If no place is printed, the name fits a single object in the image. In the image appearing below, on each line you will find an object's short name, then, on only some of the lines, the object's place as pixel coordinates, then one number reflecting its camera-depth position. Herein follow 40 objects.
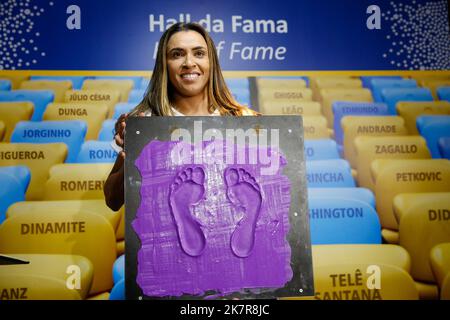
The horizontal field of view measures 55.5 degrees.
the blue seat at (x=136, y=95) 1.79
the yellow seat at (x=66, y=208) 1.47
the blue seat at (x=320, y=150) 1.71
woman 1.20
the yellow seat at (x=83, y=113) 1.77
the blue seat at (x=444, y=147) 1.73
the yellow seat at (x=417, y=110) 1.85
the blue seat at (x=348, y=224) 1.50
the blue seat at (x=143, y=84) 1.80
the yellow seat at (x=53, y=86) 1.79
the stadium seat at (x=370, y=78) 1.86
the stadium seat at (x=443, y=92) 1.84
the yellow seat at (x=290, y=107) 1.84
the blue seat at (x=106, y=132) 1.75
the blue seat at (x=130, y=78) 1.80
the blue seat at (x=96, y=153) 1.66
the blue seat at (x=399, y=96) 1.87
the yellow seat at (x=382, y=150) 1.69
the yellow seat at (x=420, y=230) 1.47
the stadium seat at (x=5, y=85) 1.75
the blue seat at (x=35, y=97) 1.76
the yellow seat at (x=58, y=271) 1.36
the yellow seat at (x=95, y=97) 1.81
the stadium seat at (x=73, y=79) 1.79
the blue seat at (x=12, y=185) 1.55
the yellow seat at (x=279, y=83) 1.86
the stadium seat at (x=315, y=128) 1.80
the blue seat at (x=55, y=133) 1.69
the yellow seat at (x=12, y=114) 1.72
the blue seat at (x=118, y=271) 1.35
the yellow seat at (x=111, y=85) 1.80
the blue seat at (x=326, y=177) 1.63
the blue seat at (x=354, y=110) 1.86
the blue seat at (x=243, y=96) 1.82
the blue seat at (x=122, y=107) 1.81
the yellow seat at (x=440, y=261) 1.33
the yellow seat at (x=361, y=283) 1.36
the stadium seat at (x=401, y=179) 1.59
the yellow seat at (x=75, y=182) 1.58
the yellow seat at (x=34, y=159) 1.62
